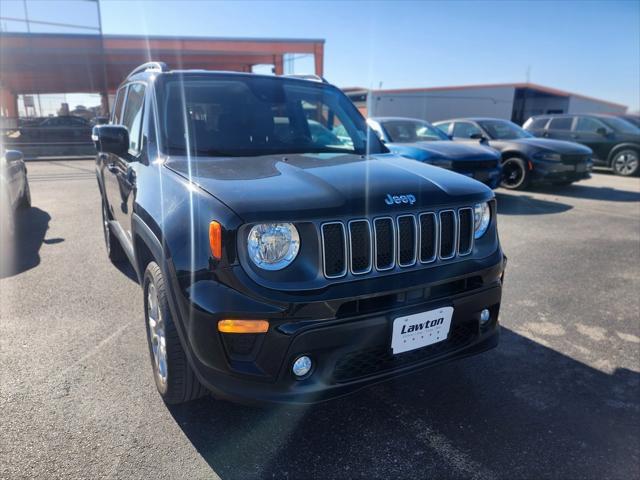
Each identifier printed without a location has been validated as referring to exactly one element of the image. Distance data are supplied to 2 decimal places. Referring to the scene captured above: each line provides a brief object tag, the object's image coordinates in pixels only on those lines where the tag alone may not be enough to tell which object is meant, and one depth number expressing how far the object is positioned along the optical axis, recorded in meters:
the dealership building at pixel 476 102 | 32.94
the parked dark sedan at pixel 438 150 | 7.81
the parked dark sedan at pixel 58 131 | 20.17
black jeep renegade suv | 1.97
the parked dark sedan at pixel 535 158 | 9.58
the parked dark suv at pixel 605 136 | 12.76
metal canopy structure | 20.44
